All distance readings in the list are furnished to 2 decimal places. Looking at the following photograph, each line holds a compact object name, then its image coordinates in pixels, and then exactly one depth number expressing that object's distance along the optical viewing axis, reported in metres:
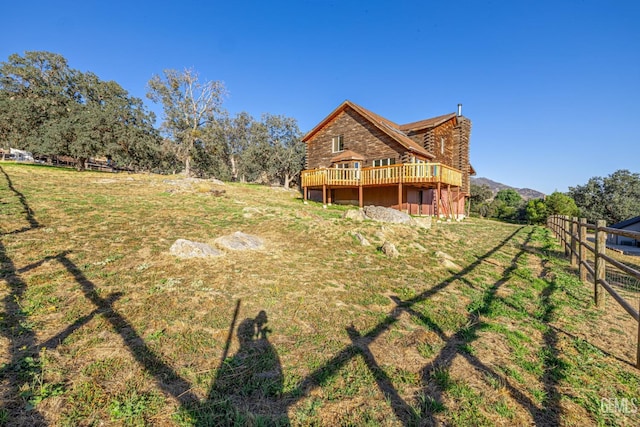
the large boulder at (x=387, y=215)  11.96
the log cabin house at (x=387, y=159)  17.80
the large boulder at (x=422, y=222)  11.87
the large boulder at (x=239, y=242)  7.31
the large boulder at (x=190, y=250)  6.49
